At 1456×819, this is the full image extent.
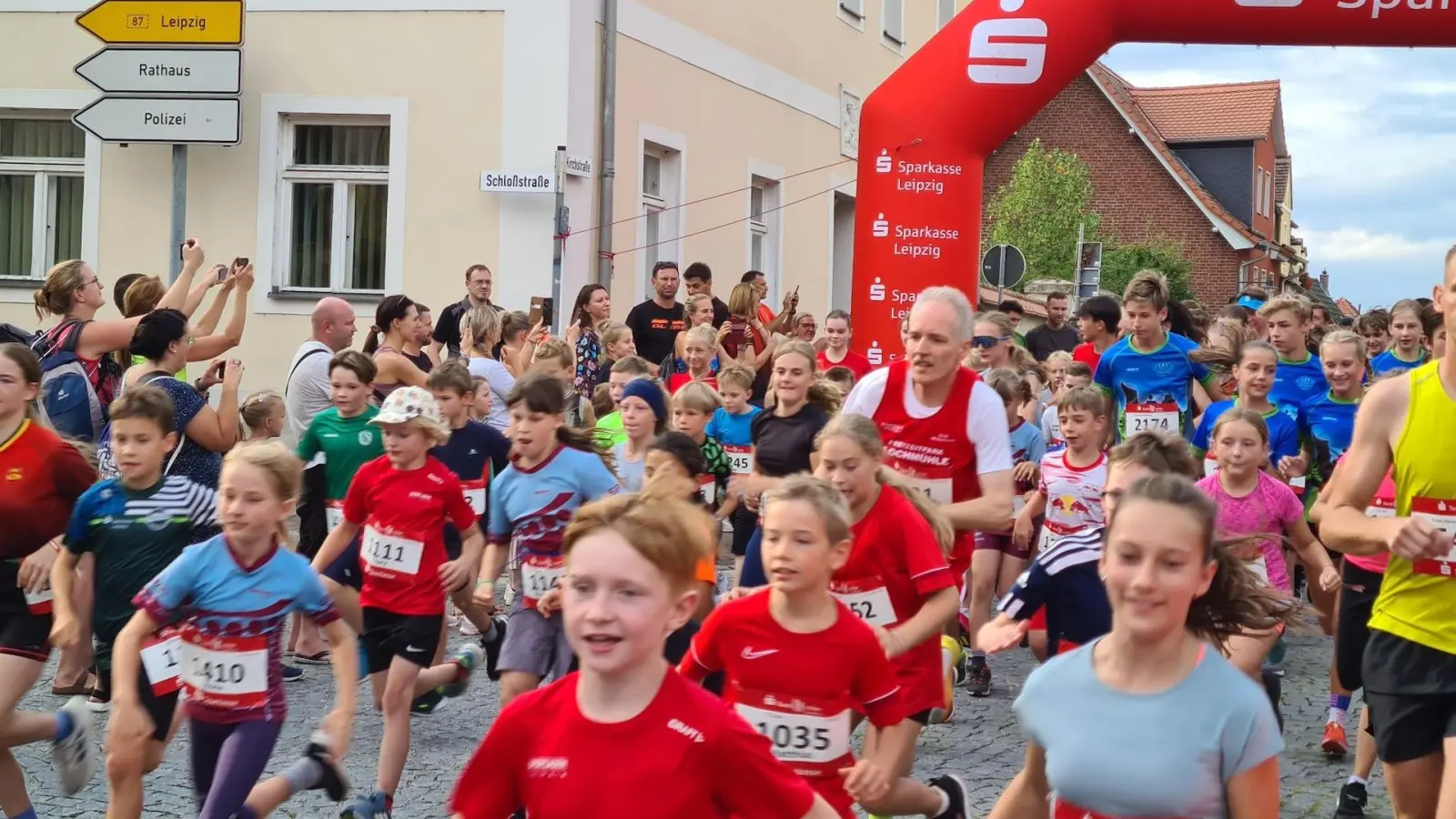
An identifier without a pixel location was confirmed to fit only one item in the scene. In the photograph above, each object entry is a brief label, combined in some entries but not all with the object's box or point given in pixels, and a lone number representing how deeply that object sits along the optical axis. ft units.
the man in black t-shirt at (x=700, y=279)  46.78
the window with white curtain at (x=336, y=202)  54.19
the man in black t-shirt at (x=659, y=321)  46.65
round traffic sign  69.97
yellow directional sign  45.57
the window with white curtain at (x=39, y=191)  56.13
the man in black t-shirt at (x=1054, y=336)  58.18
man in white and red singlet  20.01
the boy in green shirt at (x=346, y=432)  27.22
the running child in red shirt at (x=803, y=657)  14.85
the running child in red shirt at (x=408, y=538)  22.40
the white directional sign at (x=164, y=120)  45.47
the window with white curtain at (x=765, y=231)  71.67
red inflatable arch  41.60
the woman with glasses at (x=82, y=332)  27.02
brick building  170.71
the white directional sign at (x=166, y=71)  45.21
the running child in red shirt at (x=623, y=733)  9.80
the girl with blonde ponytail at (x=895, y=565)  17.20
